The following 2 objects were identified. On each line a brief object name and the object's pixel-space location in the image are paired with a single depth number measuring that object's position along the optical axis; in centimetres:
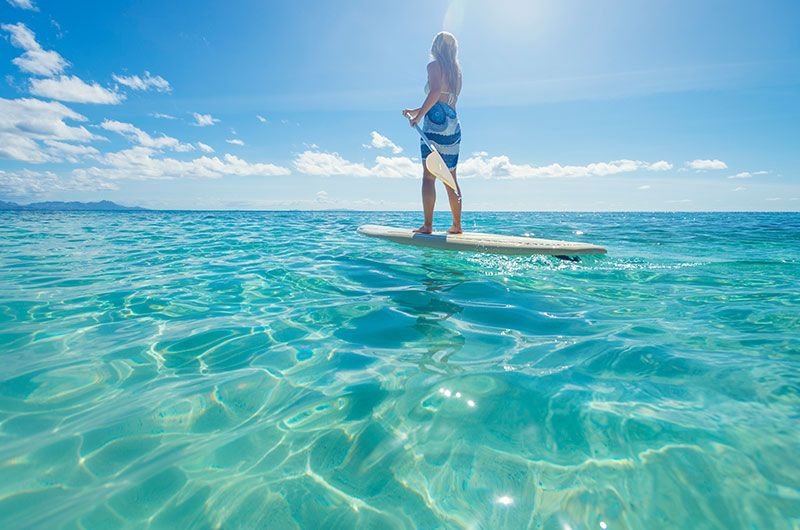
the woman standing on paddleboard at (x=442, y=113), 519
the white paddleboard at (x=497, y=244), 471
